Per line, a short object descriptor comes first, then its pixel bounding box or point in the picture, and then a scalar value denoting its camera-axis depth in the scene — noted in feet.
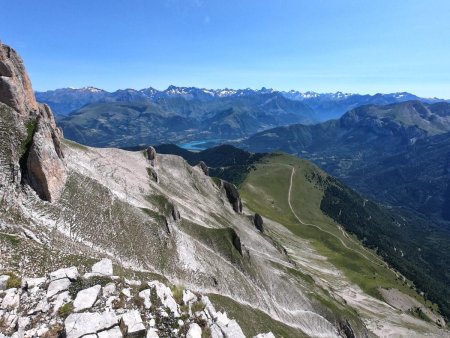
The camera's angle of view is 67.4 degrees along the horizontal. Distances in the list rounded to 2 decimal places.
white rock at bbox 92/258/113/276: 115.86
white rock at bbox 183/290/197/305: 106.44
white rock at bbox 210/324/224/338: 96.50
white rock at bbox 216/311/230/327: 103.05
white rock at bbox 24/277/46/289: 94.84
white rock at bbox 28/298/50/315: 85.56
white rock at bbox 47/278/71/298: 92.94
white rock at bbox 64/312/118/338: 79.00
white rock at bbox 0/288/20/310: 87.10
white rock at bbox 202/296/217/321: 104.22
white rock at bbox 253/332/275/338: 104.88
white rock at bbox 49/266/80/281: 99.30
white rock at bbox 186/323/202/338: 92.08
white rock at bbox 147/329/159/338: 85.68
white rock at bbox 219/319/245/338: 99.25
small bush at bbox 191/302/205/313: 103.40
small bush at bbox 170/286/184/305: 105.91
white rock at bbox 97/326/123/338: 79.54
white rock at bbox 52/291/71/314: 87.10
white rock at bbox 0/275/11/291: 95.12
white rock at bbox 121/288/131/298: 95.97
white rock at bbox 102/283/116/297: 95.27
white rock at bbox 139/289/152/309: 95.24
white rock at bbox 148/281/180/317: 98.16
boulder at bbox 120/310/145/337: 83.71
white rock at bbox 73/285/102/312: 87.71
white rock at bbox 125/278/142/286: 103.82
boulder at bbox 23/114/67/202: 197.88
